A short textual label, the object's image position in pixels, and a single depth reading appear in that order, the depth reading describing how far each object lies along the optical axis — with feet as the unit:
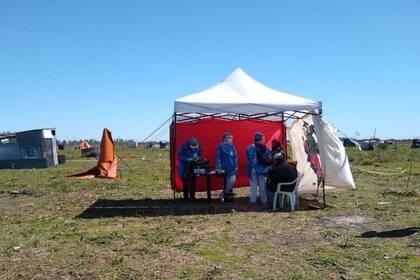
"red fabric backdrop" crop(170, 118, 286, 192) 49.52
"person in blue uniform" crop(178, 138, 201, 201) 43.60
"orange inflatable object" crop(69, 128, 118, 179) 70.08
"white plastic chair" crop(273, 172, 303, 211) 36.86
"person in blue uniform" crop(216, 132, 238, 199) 42.86
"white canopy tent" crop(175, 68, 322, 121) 37.24
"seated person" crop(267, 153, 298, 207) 37.24
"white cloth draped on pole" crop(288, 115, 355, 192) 39.58
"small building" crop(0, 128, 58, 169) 96.63
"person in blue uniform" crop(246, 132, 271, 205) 40.86
